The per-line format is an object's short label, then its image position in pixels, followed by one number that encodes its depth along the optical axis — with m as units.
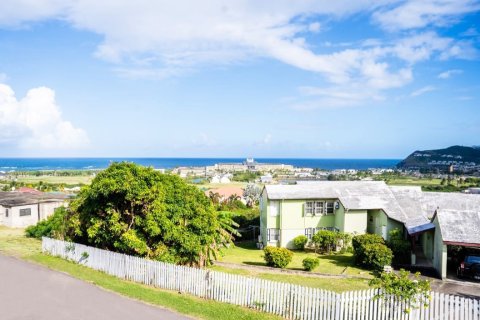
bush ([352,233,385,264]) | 28.41
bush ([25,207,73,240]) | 27.48
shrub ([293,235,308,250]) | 35.31
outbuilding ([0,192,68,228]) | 43.12
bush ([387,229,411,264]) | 29.00
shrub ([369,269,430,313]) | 14.56
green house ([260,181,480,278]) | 34.44
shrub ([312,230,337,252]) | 33.69
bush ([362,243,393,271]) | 27.20
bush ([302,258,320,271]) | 27.25
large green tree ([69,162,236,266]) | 22.97
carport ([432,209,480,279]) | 24.20
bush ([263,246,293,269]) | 28.08
